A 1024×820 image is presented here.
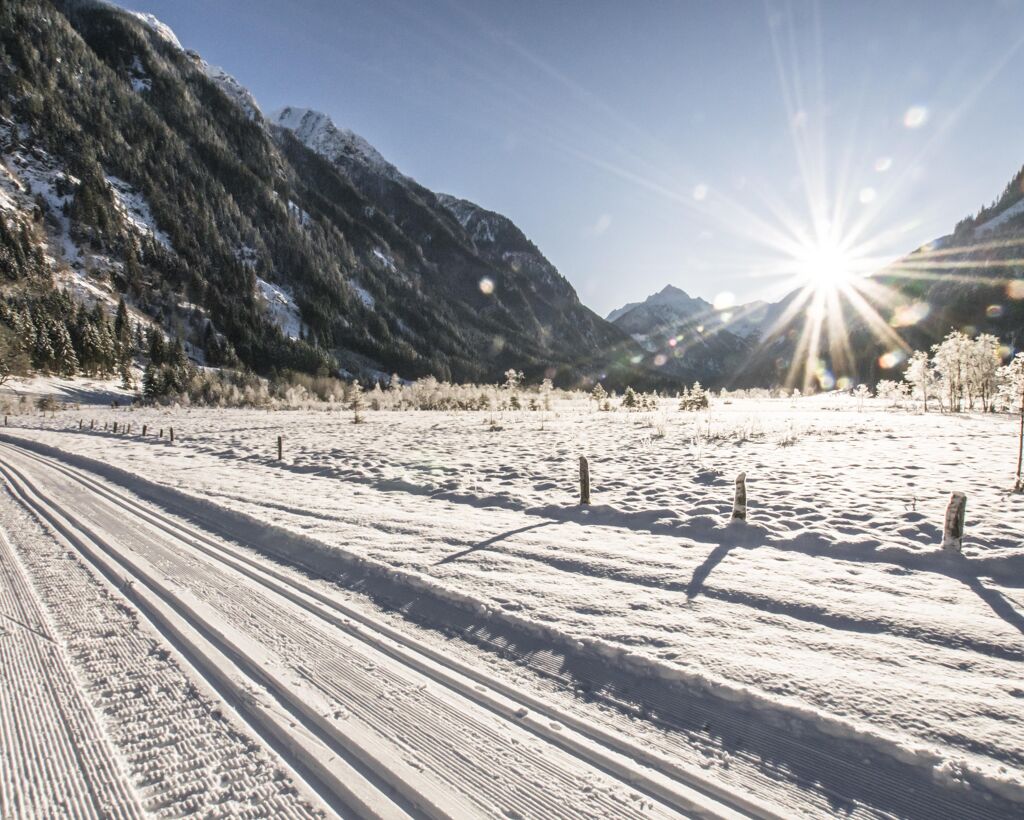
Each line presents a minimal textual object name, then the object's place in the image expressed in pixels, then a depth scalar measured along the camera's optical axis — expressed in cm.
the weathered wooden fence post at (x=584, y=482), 764
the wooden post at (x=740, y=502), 636
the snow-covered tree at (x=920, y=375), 3273
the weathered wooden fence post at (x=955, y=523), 514
